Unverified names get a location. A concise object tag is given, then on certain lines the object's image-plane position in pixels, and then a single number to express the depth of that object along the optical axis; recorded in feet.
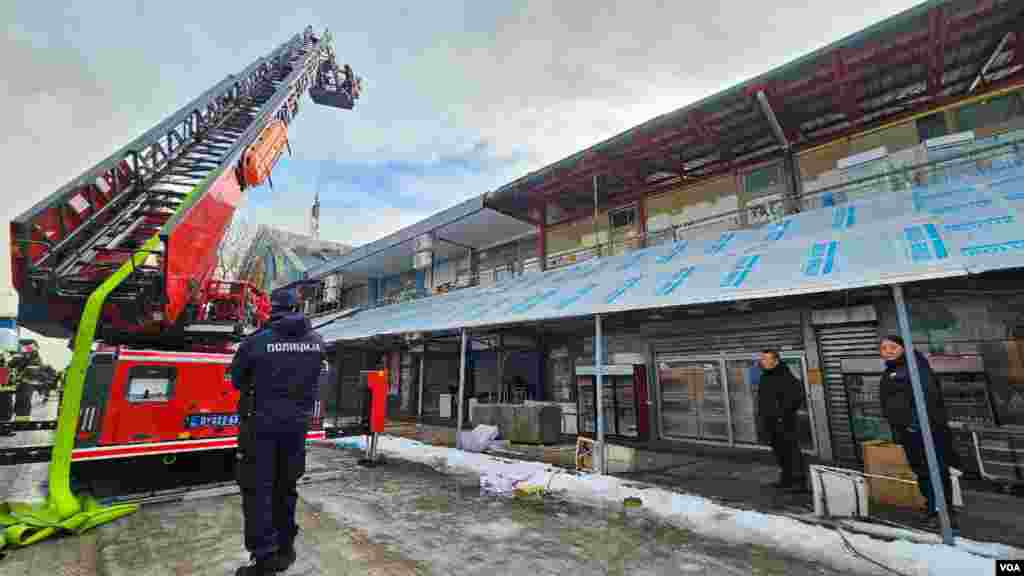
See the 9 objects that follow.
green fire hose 12.74
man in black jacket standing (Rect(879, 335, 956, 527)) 14.28
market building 20.03
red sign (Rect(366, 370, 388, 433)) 23.70
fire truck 15.70
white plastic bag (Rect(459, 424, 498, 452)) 29.73
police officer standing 9.69
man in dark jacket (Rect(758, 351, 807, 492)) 18.90
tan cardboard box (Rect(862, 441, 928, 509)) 16.06
